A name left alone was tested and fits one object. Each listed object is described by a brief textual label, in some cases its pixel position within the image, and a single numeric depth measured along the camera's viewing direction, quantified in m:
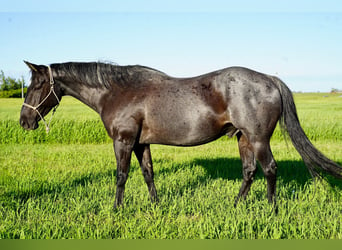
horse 4.92
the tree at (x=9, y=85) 54.81
